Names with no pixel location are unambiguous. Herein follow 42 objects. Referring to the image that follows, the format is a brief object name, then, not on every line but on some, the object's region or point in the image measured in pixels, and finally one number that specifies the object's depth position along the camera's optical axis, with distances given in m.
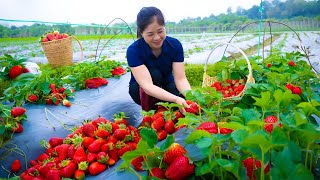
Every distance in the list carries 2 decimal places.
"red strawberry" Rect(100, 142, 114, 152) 1.66
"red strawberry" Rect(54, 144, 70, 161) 1.70
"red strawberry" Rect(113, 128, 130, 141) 1.75
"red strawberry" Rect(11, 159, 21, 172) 1.77
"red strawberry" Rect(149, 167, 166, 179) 1.08
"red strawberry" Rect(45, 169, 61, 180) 1.50
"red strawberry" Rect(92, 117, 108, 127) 1.88
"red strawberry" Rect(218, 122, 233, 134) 1.14
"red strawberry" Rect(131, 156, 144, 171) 1.27
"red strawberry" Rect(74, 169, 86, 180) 1.55
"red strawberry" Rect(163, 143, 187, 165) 1.09
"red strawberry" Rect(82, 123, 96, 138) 1.80
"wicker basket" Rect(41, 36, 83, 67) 4.73
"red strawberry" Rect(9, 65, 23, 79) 2.46
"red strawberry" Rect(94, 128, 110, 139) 1.76
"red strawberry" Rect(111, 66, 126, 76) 3.78
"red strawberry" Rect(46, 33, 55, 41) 4.84
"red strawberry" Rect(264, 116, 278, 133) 1.06
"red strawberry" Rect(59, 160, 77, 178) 1.55
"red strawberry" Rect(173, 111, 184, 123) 1.70
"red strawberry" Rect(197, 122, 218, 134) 1.12
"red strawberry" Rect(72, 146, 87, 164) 1.63
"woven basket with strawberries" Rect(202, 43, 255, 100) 2.21
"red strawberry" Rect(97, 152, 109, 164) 1.59
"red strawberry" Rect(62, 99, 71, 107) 2.53
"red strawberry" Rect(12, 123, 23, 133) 1.95
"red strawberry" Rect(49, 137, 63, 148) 1.88
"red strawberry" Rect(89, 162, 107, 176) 1.57
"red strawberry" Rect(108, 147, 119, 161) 1.66
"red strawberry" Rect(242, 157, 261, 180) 0.98
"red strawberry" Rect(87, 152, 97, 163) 1.63
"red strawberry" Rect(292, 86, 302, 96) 1.90
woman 1.96
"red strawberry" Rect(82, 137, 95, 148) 1.72
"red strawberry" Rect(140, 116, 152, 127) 1.77
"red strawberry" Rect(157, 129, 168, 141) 1.63
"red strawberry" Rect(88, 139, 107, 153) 1.66
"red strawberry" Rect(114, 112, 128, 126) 2.01
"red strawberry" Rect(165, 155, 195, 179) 1.02
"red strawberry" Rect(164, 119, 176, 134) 1.65
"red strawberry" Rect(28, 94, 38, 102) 2.49
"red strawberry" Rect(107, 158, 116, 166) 1.61
